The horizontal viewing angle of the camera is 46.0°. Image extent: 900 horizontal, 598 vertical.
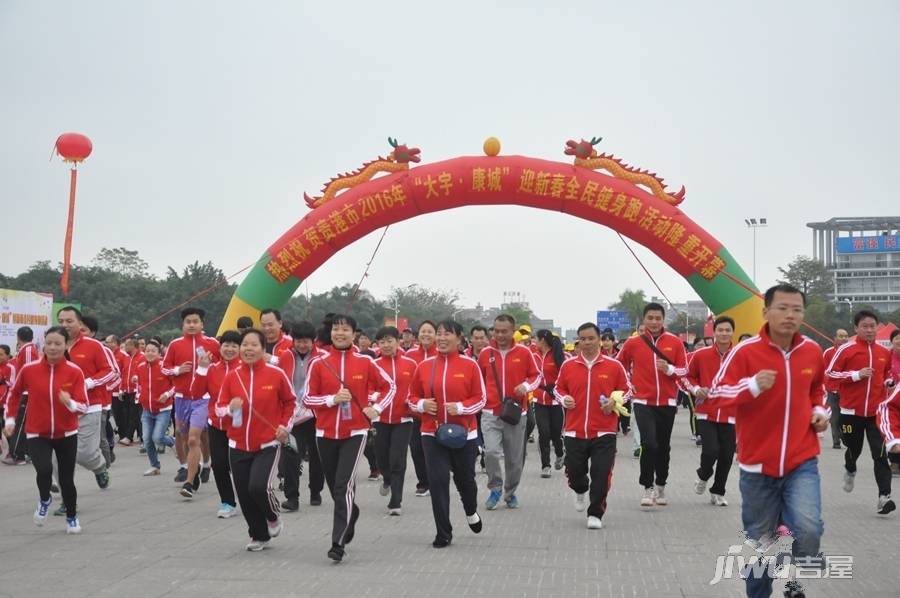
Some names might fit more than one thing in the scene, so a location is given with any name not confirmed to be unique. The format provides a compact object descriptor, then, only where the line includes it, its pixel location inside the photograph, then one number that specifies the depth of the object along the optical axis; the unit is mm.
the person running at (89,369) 10430
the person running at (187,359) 12016
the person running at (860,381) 10898
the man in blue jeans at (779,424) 5586
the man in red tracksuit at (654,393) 10680
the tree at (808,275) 88312
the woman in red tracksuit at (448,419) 8477
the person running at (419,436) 11742
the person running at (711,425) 10750
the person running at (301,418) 10945
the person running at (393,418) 11055
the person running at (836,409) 16633
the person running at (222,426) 9609
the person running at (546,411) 13664
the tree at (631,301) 98900
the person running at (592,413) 9438
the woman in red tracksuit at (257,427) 8102
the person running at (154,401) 13188
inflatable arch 18562
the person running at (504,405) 10750
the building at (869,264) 114312
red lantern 18375
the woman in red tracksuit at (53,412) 9062
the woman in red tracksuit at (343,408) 7949
